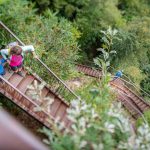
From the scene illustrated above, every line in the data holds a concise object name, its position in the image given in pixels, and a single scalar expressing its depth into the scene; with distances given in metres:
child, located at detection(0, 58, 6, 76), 10.41
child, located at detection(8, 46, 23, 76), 10.14
